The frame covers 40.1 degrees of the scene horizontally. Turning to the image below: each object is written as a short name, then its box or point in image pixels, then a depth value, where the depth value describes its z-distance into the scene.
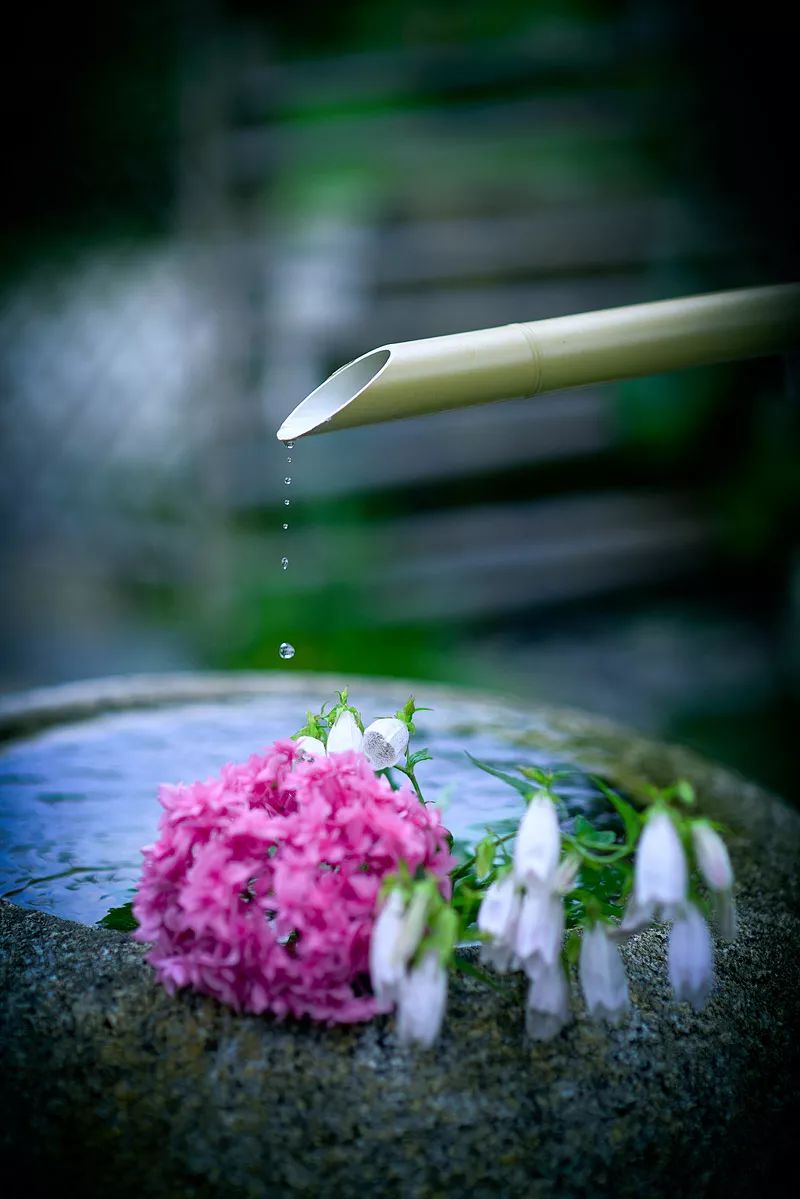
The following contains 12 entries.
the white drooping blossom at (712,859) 0.99
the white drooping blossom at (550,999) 1.05
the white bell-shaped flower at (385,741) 1.24
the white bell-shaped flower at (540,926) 1.00
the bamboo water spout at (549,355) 1.06
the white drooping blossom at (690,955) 1.01
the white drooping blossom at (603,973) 1.04
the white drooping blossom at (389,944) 0.97
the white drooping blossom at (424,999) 0.98
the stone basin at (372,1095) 1.02
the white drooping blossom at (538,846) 1.00
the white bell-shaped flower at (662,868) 0.98
